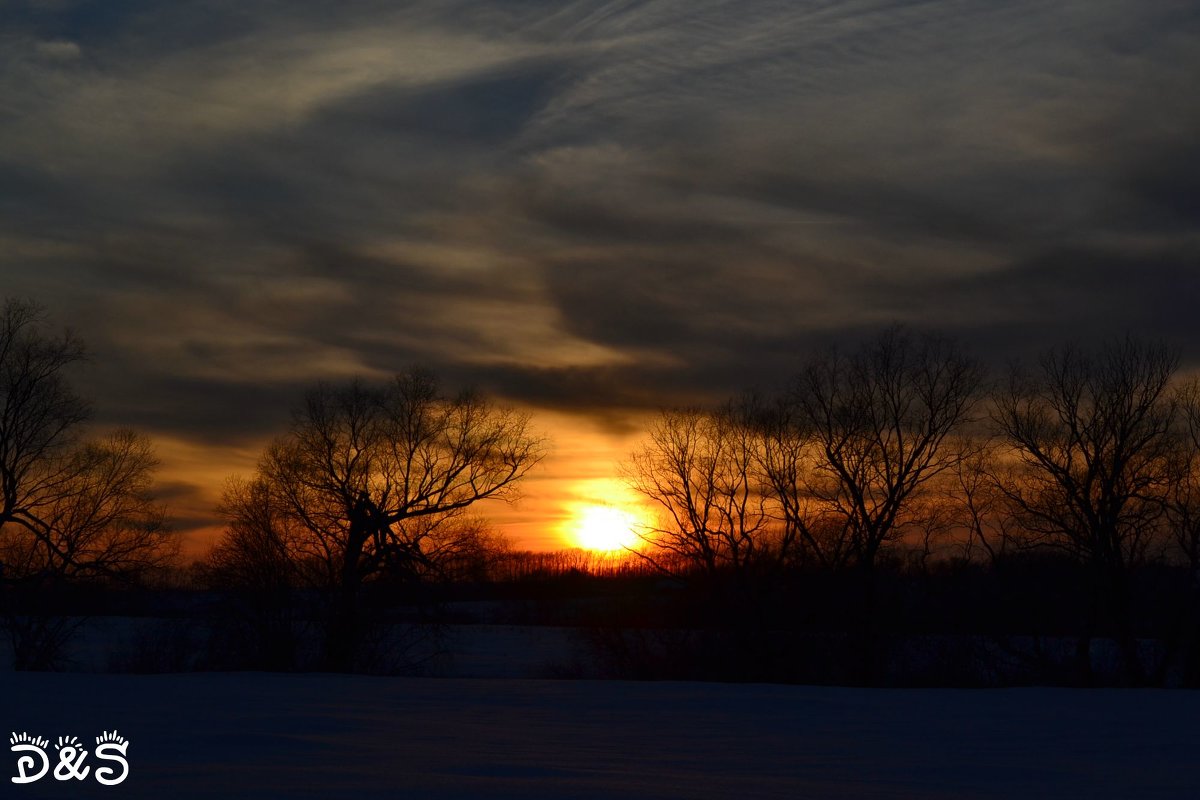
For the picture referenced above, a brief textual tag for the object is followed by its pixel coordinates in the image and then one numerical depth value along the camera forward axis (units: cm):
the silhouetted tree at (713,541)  4006
